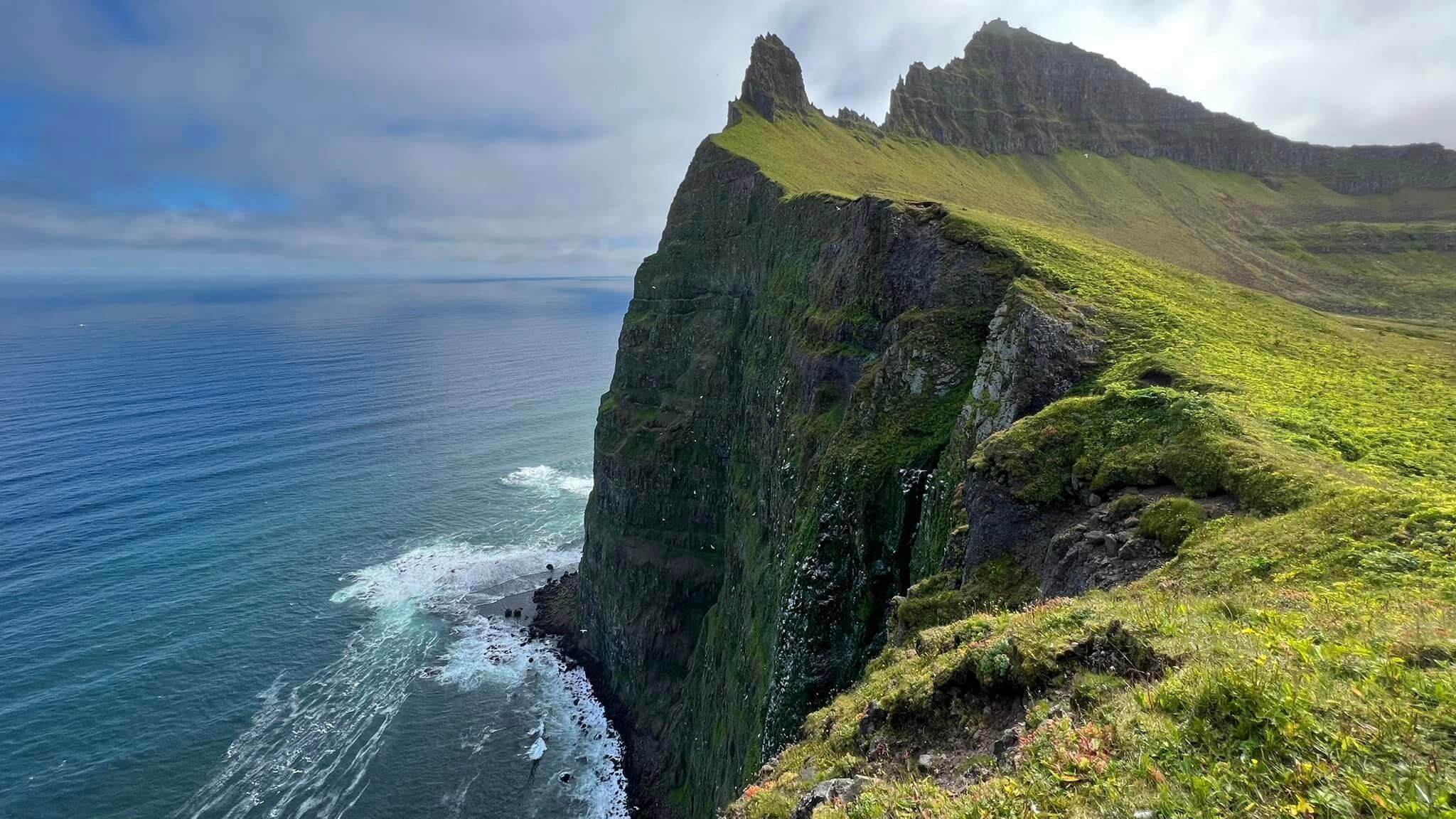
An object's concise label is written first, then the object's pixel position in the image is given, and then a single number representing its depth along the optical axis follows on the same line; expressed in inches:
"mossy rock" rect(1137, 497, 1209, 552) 622.8
